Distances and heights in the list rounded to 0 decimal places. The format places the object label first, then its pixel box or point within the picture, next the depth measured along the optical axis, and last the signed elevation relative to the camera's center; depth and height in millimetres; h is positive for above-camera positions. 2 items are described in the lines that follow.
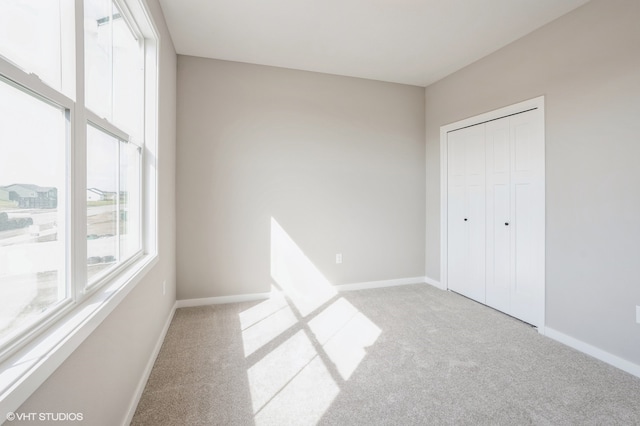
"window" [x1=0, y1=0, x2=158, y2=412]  838 +144
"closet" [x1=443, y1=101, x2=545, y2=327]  2727 -7
